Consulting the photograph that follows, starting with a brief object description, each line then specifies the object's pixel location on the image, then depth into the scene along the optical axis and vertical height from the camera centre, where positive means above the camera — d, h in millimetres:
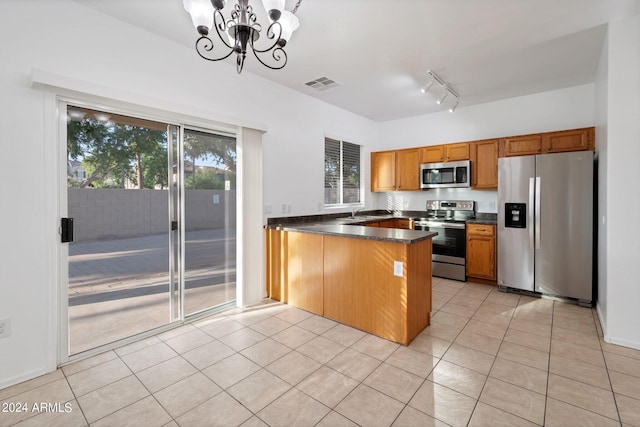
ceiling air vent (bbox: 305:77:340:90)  3891 +1728
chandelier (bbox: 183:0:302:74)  1683 +1122
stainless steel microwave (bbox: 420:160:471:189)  4750 +588
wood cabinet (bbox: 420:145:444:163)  5082 +980
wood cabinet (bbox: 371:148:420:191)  5371 +754
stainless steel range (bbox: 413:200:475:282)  4574 -458
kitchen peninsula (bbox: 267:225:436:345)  2670 -689
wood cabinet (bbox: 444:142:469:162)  4809 +966
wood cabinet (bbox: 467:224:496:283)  4328 -645
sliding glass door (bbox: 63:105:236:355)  2520 -139
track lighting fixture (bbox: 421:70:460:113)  3739 +1703
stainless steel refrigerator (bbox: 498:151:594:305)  3539 -190
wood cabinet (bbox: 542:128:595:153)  3859 +936
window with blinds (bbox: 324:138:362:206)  4980 +672
